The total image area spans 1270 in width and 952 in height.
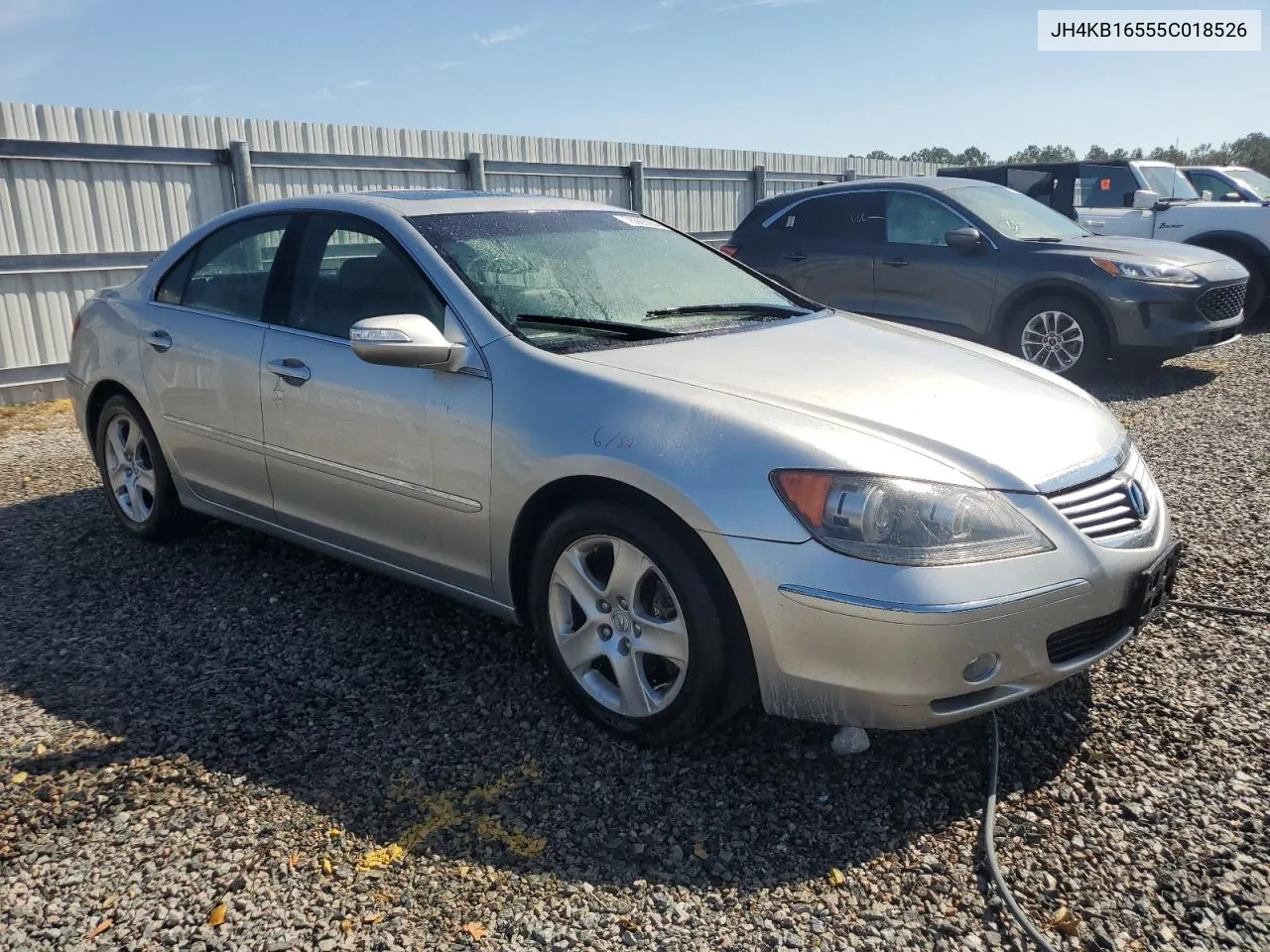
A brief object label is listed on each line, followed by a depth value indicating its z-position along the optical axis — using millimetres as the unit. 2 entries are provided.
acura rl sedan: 2662
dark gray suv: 8219
